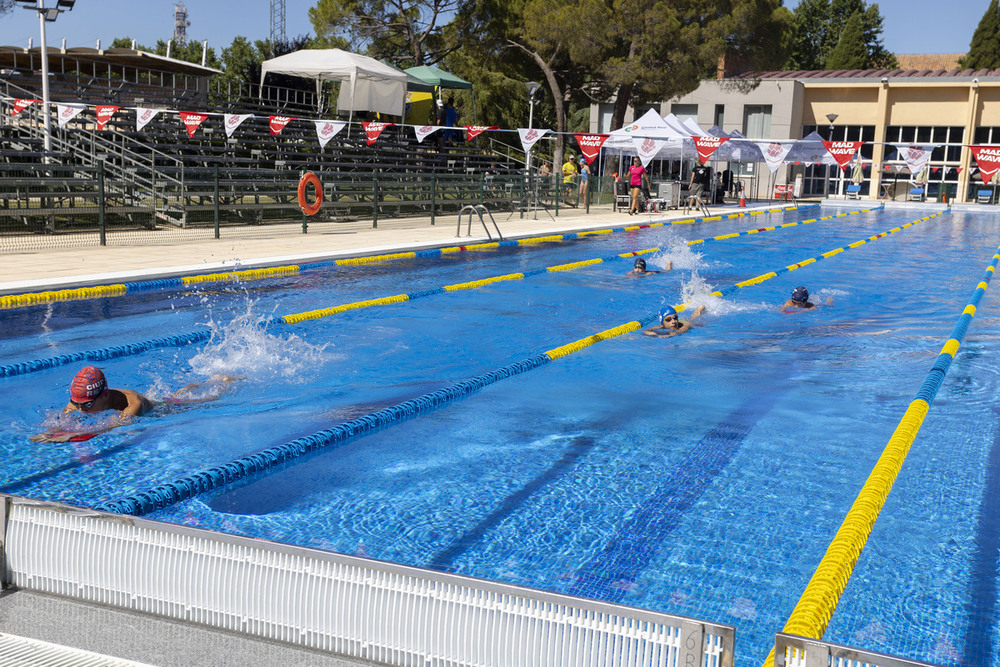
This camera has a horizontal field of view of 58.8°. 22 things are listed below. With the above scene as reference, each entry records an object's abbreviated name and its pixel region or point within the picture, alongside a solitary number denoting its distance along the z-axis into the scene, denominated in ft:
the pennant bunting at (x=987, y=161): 63.46
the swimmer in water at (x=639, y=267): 41.84
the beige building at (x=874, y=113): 117.39
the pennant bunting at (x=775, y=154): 81.76
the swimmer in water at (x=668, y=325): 29.32
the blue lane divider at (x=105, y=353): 22.61
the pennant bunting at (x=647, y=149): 76.74
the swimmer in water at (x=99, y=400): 17.33
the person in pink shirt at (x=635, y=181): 81.82
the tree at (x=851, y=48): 175.32
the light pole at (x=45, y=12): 45.14
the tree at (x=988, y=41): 165.89
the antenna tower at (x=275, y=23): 163.73
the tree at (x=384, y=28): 113.19
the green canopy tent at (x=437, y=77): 89.35
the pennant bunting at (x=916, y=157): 69.87
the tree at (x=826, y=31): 201.36
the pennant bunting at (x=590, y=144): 73.26
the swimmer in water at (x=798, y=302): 33.91
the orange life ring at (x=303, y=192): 52.37
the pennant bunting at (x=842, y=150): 72.74
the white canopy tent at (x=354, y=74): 74.43
